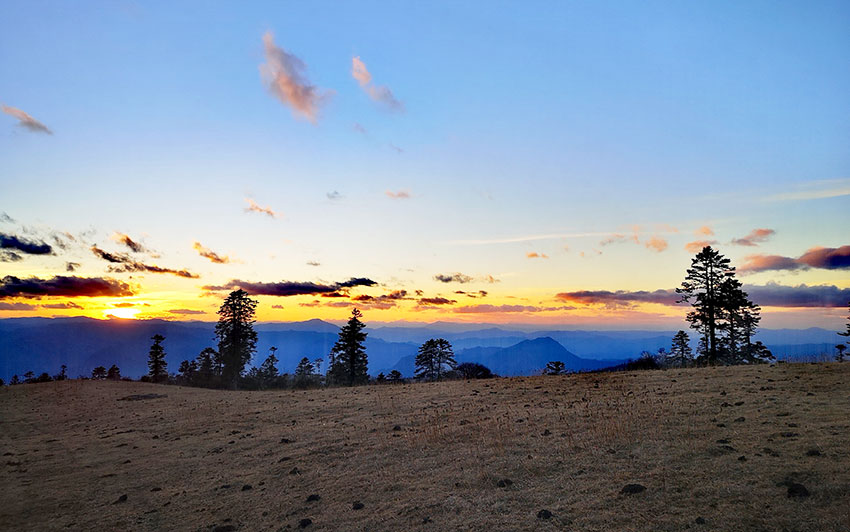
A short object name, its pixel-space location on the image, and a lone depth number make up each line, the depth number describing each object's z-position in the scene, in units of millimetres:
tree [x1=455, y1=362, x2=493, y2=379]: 59638
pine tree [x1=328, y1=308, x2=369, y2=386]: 68000
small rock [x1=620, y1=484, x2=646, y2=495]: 9430
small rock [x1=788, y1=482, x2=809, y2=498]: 8258
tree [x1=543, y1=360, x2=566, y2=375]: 41750
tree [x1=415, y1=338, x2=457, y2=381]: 71562
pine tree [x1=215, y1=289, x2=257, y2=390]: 69812
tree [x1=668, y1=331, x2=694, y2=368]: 72062
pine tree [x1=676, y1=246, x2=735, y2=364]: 44625
